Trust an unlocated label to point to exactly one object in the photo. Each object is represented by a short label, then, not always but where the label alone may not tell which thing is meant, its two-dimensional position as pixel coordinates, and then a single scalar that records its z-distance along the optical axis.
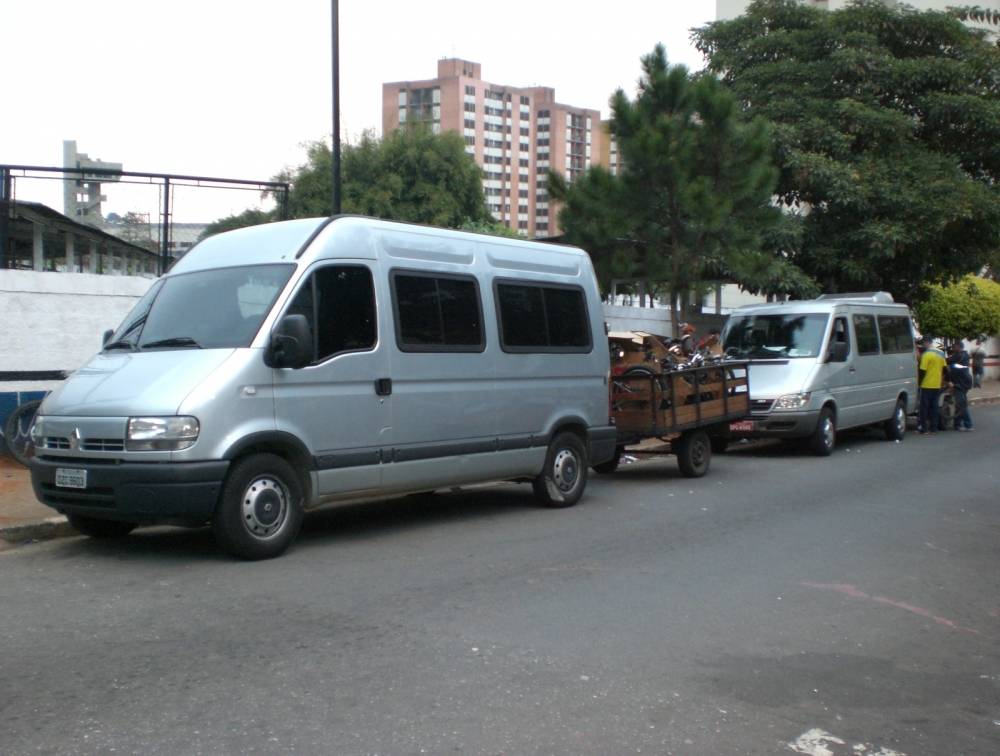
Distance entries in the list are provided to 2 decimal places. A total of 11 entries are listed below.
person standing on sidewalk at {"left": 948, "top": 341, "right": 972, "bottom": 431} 20.20
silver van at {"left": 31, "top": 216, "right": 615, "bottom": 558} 7.50
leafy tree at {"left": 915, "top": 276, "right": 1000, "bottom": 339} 32.12
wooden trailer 12.35
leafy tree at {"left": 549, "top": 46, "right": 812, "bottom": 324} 16.84
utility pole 15.27
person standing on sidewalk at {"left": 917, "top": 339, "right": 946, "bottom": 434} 19.64
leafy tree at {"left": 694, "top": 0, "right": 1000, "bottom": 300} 21.80
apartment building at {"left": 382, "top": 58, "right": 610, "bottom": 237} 149.62
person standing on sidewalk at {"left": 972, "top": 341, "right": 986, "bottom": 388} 29.48
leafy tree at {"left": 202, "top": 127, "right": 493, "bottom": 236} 48.25
